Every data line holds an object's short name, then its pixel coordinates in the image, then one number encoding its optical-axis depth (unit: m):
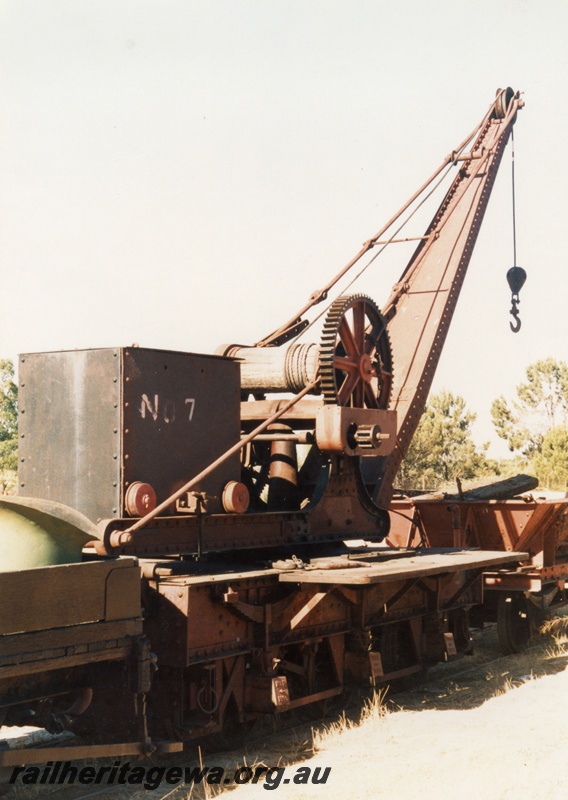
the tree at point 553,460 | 32.66
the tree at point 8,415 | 36.97
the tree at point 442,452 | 34.09
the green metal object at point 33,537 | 6.07
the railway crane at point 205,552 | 6.33
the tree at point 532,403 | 49.78
